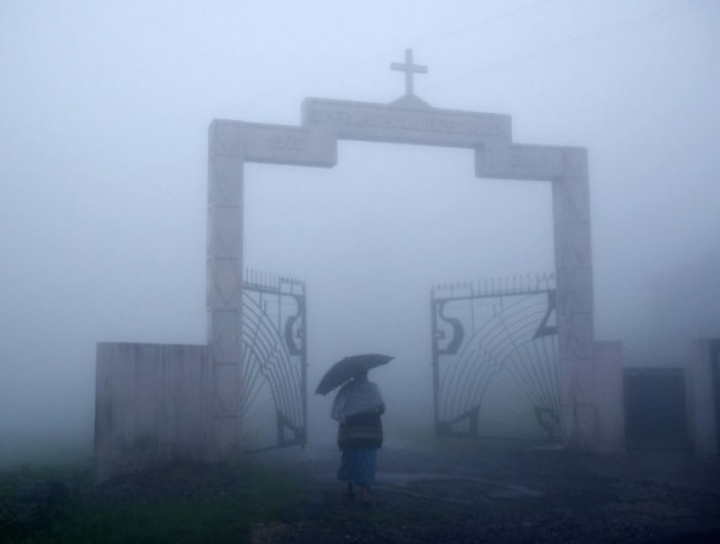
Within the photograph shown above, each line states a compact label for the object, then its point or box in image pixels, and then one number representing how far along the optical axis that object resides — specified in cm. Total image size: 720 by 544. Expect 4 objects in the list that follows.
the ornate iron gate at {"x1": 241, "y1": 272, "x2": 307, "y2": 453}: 1275
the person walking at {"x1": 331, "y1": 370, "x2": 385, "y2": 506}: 909
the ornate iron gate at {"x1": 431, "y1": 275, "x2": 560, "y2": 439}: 1379
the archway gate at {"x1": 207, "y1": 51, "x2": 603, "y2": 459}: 1152
